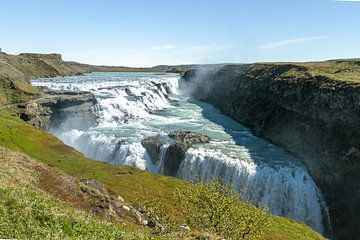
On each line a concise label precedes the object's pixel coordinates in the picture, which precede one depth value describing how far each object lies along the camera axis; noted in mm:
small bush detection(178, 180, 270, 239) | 24203
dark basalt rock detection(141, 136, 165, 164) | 69688
